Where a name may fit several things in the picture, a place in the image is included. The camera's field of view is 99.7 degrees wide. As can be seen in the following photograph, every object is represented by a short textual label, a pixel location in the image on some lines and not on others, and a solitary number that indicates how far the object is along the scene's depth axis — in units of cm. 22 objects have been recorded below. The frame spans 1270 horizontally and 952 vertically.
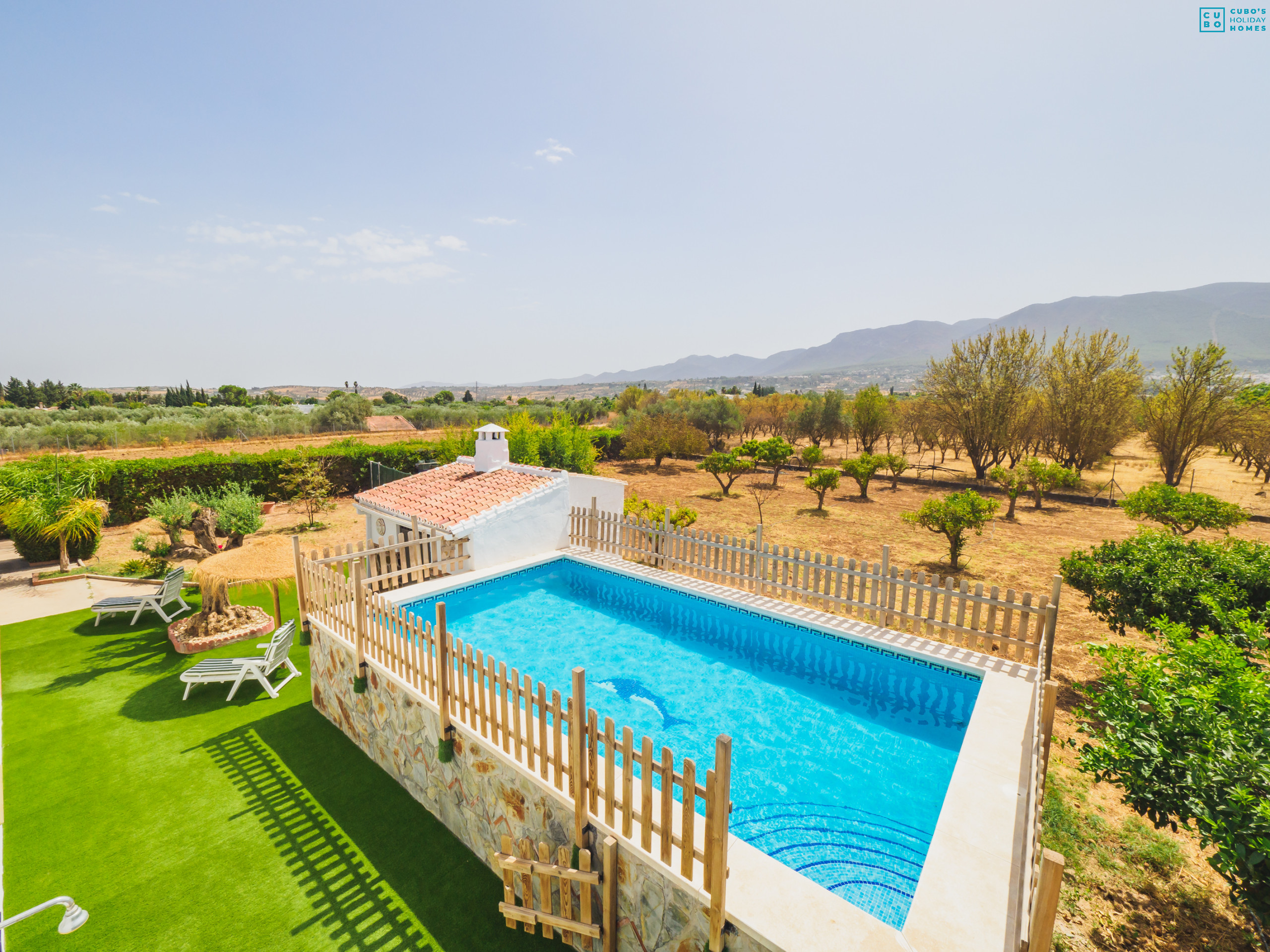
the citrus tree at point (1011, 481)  1839
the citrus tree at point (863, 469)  2158
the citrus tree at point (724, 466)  2280
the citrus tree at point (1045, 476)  2002
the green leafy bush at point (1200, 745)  274
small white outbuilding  1052
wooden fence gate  375
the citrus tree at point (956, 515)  1235
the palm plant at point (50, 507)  1211
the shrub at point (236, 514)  1282
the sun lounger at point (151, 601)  952
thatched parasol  755
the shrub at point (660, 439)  3114
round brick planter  863
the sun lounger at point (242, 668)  716
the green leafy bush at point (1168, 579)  583
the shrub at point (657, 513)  1204
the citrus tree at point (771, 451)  2366
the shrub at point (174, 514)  1242
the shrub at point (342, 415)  4788
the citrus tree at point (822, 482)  1958
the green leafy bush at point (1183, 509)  1011
